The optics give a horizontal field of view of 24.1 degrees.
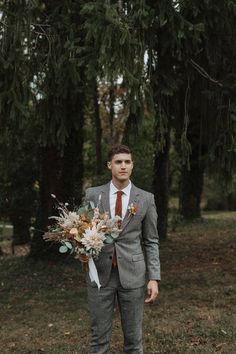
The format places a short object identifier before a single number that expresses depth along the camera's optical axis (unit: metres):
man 4.64
